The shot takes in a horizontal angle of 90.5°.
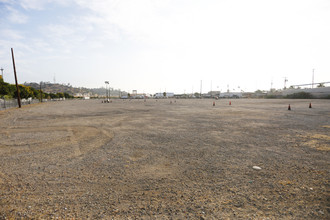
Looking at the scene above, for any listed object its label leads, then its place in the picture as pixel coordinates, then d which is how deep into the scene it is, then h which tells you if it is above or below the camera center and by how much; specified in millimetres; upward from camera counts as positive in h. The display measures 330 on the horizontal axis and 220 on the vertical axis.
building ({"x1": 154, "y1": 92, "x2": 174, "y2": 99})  141375 +871
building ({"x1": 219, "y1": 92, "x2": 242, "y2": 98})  108750 -308
